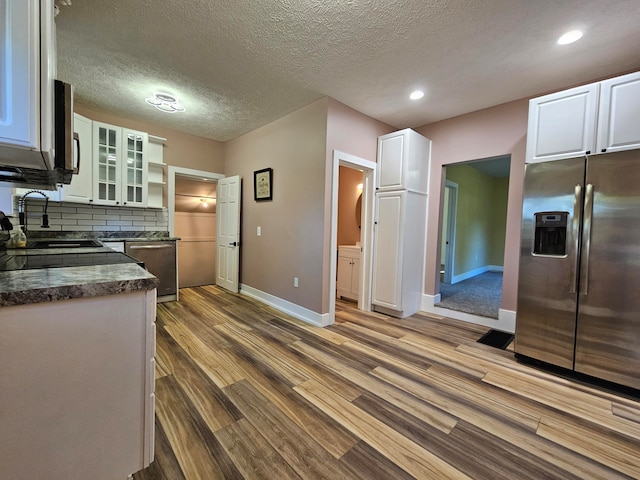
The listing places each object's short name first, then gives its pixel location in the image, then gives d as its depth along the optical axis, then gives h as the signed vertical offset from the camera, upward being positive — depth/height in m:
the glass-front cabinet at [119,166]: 3.33 +0.76
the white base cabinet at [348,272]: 3.96 -0.65
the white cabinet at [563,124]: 2.04 +0.93
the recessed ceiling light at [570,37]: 1.88 +1.46
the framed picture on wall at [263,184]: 3.71 +0.63
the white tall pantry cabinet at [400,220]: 3.27 +0.15
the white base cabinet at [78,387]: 0.83 -0.59
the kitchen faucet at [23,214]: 2.44 +0.06
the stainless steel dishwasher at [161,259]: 3.51 -0.49
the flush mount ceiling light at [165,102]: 2.98 +1.45
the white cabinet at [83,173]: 3.10 +0.61
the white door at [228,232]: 4.29 -0.09
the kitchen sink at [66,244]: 2.21 -0.20
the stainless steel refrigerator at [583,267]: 1.87 -0.22
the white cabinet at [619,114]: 1.88 +0.92
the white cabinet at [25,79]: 0.84 +0.47
